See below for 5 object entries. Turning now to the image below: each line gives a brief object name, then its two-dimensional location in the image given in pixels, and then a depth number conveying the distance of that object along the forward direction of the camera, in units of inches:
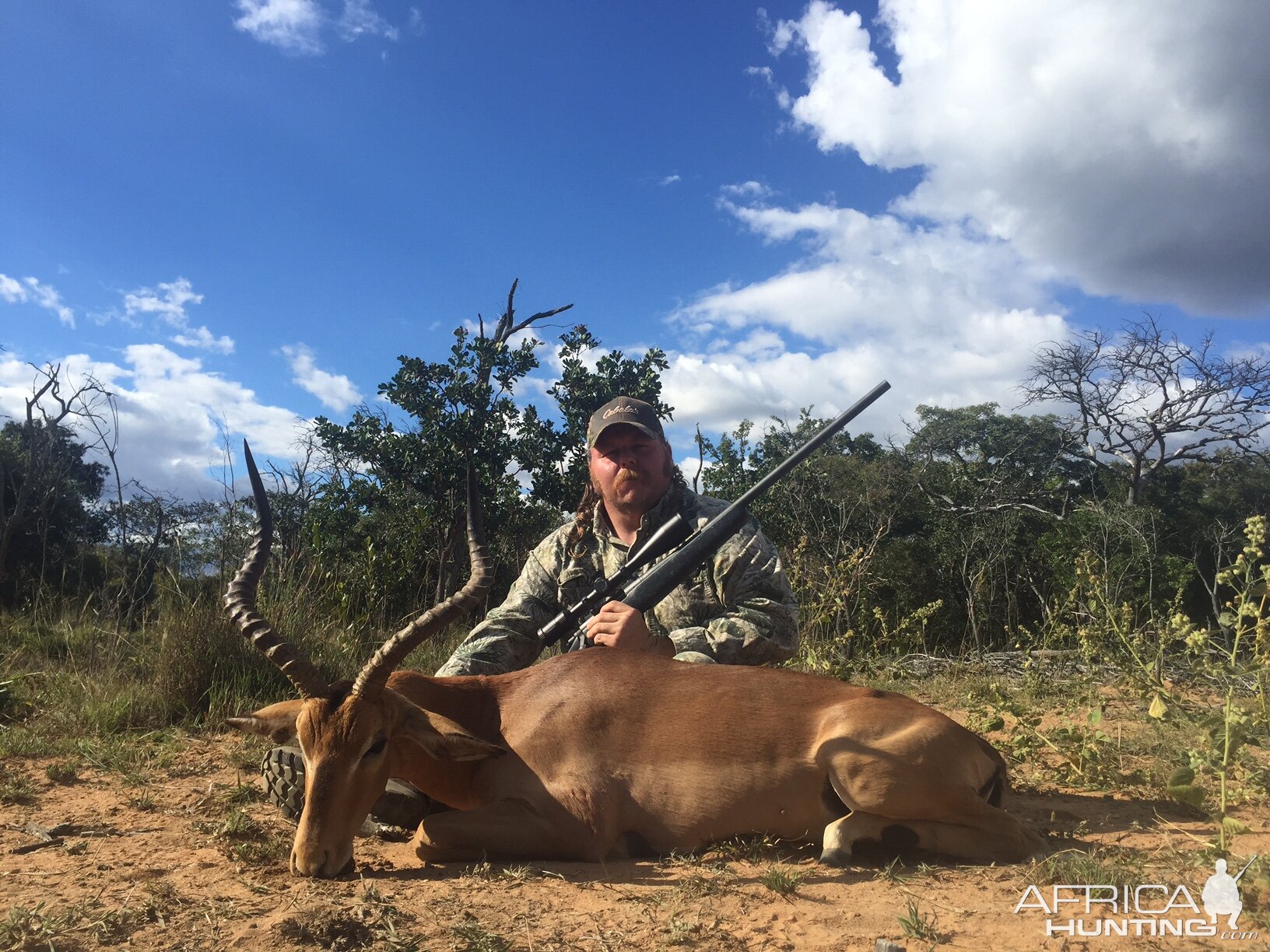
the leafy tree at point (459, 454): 498.9
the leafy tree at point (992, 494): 693.9
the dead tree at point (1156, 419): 861.8
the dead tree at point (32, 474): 573.6
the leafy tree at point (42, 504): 593.0
